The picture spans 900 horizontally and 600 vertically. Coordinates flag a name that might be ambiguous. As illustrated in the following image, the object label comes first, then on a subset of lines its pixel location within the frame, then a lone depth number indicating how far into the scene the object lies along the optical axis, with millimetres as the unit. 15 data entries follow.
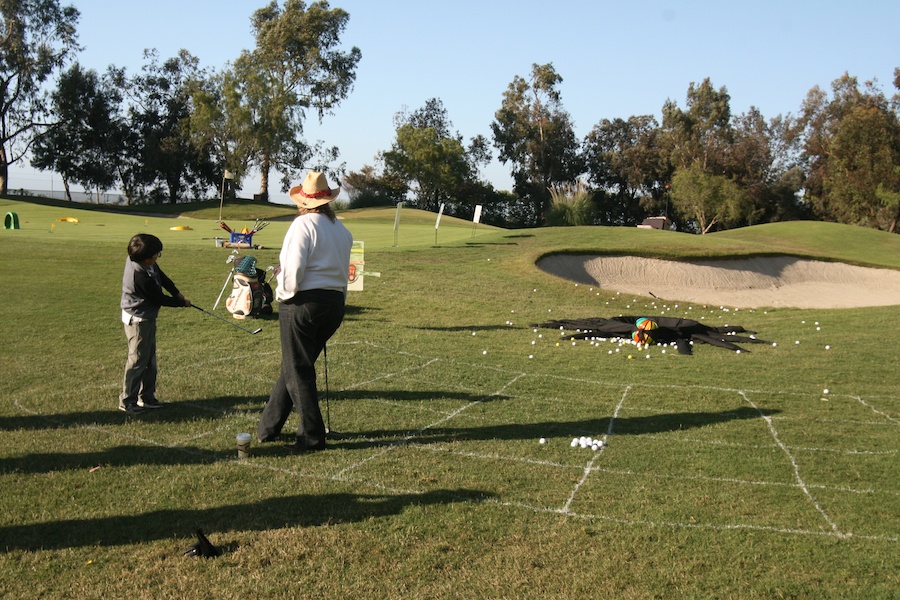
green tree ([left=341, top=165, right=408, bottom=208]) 61175
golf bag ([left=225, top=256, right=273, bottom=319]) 13016
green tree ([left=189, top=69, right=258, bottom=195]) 57344
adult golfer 6754
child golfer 8211
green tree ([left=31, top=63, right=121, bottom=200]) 61281
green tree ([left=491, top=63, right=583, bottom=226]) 67500
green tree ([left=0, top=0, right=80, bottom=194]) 59219
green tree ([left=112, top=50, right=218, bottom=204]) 63469
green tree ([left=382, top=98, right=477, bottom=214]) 63000
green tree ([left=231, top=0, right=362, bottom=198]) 61844
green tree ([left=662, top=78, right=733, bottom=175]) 63875
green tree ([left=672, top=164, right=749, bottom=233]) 55656
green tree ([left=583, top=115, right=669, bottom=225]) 65438
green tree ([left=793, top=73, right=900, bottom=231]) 53312
